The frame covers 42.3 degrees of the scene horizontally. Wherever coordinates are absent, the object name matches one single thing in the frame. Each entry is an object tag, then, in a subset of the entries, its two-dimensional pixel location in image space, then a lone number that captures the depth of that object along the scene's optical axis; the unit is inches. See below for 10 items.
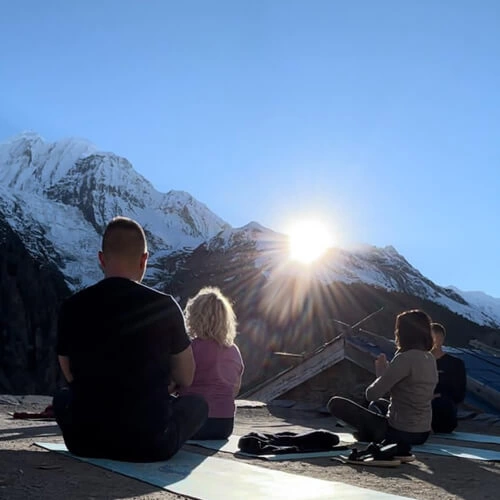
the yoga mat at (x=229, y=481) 116.3
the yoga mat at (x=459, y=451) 197.3
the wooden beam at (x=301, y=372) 438.9
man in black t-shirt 136.9
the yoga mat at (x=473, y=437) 255.3
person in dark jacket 269.6
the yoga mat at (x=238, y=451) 172.4
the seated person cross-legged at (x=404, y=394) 203.0
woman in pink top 207.2
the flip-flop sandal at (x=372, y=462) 162.9
